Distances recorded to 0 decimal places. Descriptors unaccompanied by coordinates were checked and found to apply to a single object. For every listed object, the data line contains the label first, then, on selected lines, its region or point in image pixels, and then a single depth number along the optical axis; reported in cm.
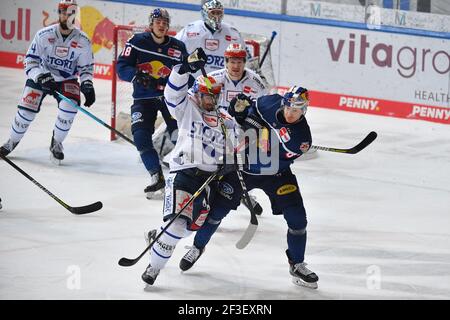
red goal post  1956
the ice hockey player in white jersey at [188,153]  1226
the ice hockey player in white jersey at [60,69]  1769
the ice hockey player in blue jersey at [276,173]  1241
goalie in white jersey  1691
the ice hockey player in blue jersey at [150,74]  1631
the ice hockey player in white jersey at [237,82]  1455
